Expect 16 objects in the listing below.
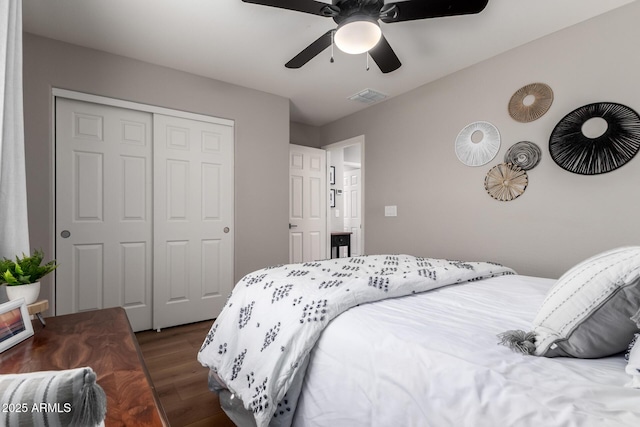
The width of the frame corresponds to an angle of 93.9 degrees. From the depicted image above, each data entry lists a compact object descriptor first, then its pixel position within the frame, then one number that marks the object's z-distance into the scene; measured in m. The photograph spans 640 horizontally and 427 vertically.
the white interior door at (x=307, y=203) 4.16
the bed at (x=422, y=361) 0.66
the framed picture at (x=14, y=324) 0.87
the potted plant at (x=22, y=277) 1.04
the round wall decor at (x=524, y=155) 2.41
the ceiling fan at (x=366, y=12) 1.59
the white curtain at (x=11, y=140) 1.16
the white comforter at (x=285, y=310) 1.08
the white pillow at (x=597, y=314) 0.76
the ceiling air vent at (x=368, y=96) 3.38
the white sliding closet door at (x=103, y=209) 2.48
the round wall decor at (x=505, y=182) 2.50
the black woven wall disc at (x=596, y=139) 1.98
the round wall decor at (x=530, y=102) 2.36
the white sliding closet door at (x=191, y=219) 2.88
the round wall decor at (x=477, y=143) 2.69
